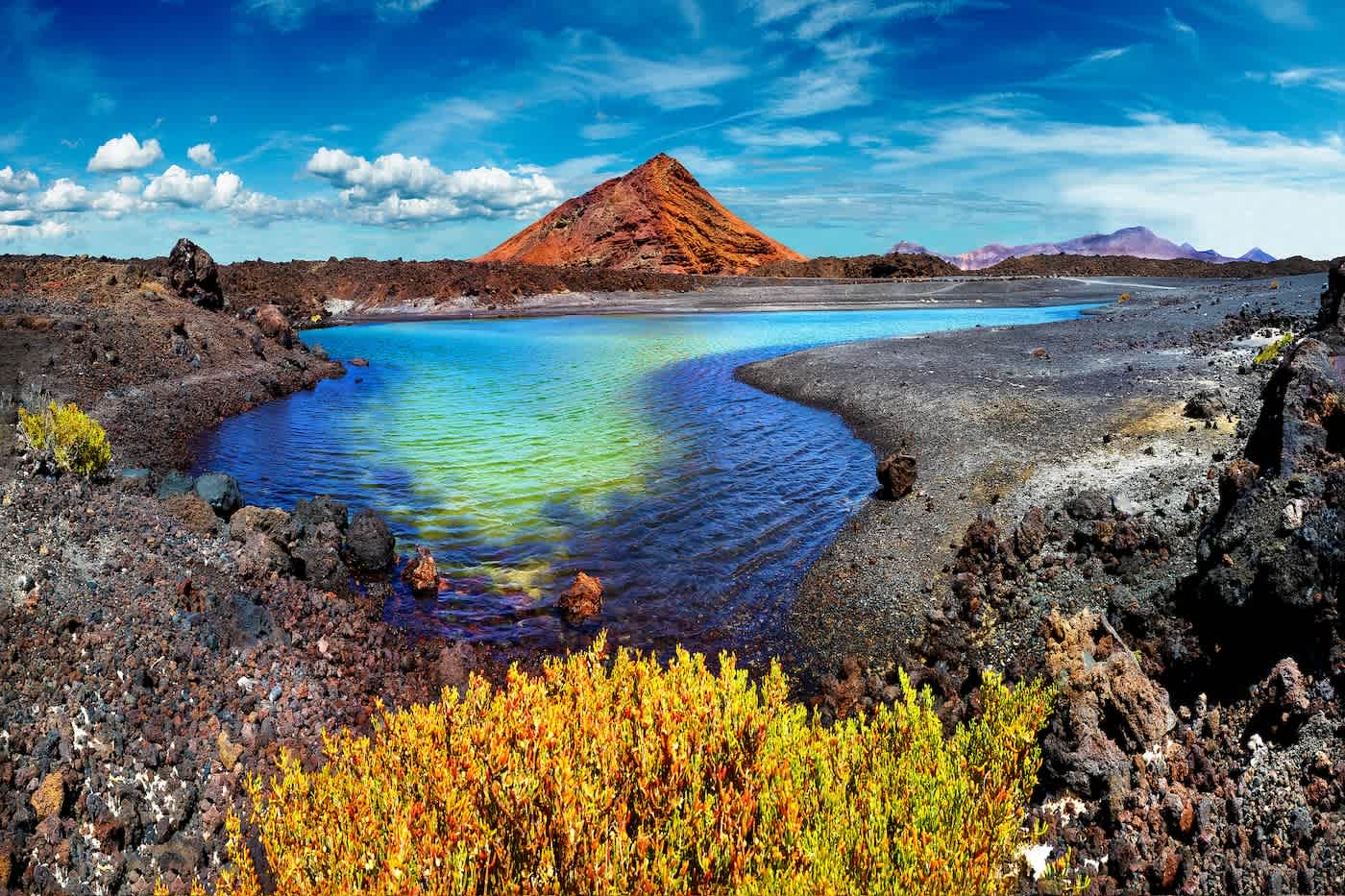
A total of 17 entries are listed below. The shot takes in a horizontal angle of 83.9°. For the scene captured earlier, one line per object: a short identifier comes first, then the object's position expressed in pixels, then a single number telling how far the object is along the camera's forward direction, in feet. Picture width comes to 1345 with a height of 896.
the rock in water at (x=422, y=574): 35.58
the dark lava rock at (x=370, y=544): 37.63
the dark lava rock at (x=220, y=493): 38.86
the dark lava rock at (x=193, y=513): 33.68
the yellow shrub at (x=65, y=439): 37.40
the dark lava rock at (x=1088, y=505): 34.27
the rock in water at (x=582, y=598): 32.99
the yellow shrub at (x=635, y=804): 12.10
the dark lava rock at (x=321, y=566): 34.53
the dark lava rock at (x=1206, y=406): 44.75
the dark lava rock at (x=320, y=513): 39.28
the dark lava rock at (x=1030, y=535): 33.19
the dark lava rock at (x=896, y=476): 44.83
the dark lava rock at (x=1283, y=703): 16.25
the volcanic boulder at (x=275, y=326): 117.60
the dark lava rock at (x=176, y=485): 38.20
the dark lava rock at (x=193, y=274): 112.16
